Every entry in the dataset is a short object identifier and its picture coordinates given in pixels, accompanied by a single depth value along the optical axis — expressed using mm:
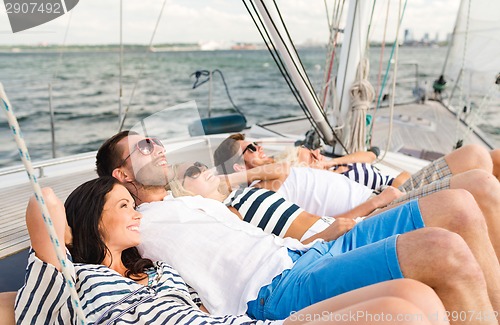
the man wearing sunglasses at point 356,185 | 1611
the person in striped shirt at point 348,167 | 2529
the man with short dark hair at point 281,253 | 1171
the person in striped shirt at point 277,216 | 1705
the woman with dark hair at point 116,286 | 999
